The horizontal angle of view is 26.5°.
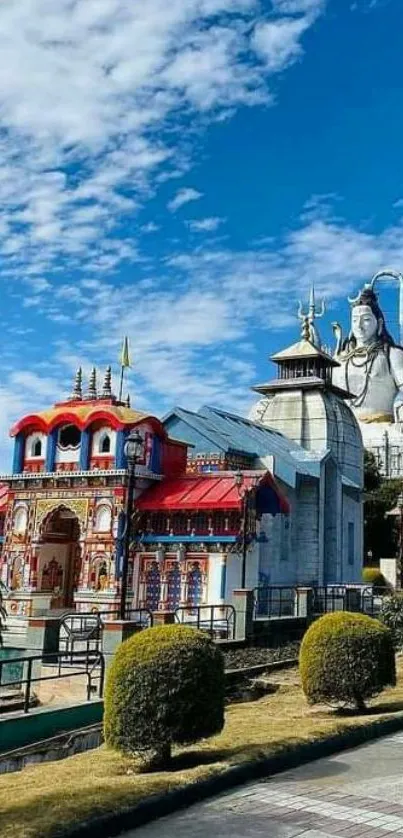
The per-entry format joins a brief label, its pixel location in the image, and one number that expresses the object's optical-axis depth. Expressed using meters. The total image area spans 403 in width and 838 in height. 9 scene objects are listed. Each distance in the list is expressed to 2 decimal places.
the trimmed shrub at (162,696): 8.41
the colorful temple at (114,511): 25.83
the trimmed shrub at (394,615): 19.70
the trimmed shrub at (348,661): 11.82
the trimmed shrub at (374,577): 42.09
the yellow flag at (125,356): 32.16
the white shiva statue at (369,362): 73.88
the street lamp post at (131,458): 17.39
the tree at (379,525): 52.88
